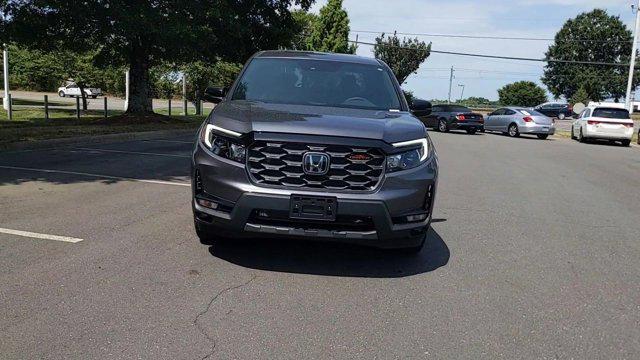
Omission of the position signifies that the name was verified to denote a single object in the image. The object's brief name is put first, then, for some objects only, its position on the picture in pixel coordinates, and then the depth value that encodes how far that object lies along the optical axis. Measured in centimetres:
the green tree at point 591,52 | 7531
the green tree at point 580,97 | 6735
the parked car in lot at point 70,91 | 4915
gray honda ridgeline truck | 416
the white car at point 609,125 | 2323
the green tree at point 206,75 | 3088
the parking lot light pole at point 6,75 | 2187
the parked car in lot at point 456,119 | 2761
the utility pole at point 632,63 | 3098
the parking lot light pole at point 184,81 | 3099
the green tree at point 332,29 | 3862
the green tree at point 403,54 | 5081
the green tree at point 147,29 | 1510
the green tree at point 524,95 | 8500
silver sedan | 2597
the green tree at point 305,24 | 4303
